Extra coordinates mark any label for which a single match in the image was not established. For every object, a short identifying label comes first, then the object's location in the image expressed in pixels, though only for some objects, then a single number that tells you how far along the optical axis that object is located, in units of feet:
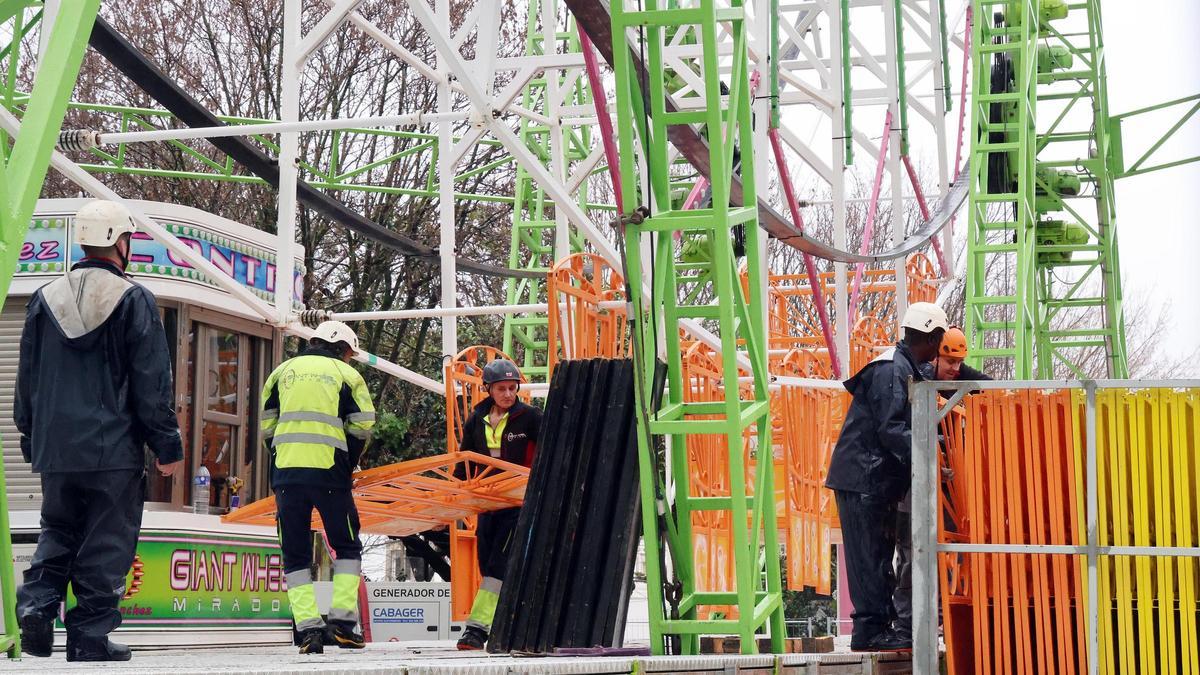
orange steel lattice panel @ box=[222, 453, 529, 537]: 61.87
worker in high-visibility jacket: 57.67
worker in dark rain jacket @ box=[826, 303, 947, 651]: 56.08
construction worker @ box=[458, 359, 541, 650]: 64.28
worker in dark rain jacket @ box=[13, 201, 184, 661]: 43.24
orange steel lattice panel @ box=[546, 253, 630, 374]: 72.43
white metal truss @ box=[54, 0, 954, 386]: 65.57
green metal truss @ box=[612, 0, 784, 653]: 48.73
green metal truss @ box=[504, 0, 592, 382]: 110.73
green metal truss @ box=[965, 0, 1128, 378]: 131.03
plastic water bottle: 83.20
